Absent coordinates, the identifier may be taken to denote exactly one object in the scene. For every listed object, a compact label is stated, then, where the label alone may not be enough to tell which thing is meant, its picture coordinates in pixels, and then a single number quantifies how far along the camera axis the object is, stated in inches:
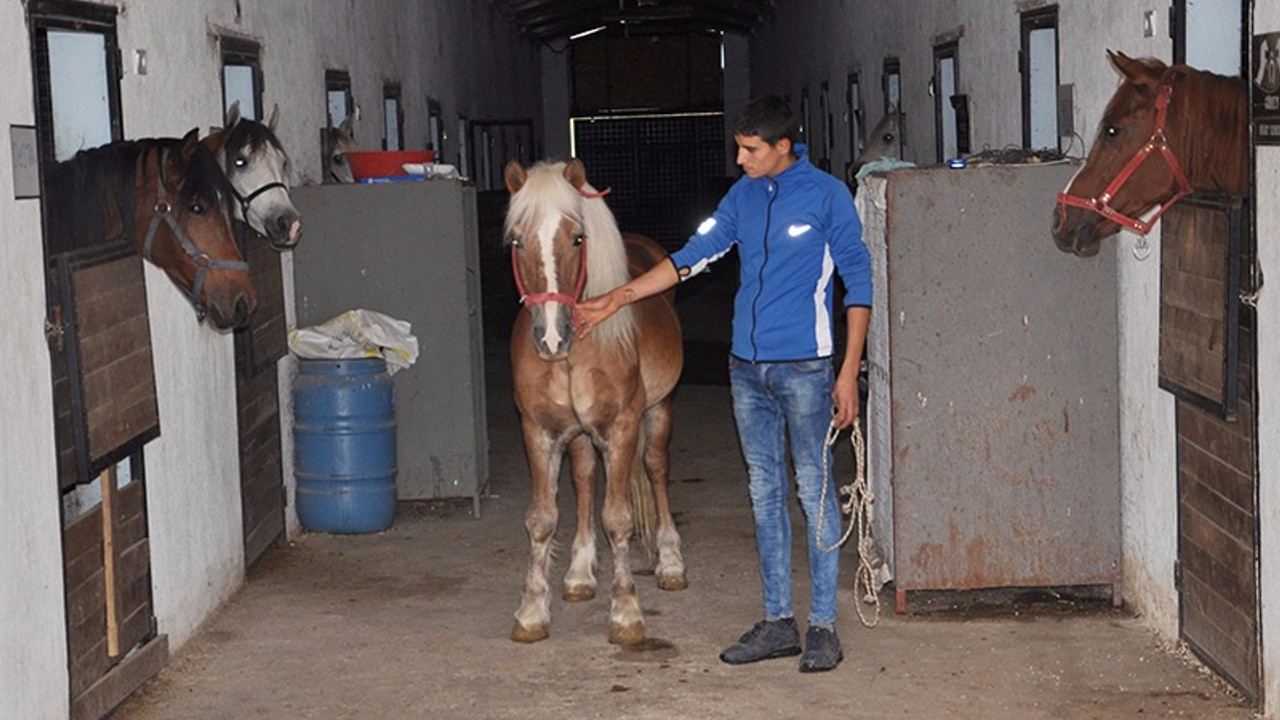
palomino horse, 216.8
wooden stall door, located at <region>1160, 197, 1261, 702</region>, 190.4
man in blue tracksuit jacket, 211.2
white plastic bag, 305.4
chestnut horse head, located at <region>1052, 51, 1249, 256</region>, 189.8
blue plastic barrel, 303.9
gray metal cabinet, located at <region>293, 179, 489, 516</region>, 313.1
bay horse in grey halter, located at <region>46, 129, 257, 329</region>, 202.4
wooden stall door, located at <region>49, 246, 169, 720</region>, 190.5
